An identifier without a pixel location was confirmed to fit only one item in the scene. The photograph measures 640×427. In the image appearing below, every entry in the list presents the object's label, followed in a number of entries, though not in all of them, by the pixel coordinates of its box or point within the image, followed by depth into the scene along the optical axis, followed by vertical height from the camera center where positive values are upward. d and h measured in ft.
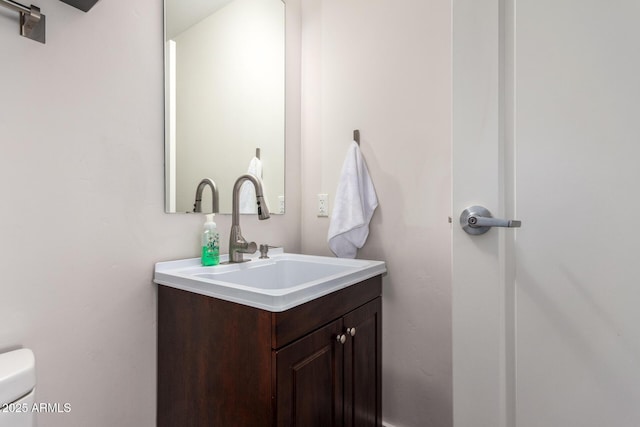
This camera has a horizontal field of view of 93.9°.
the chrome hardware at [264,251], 4.21 -0.54
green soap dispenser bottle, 3.60 -0.38
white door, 1.66 +0.01
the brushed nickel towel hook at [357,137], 4.75 +1.20
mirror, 3.57 +1.63
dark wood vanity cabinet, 2.43 -1.39
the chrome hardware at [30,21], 2.30 +1.57
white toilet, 1.91 -1.18
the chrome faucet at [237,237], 3.84 -0.31
